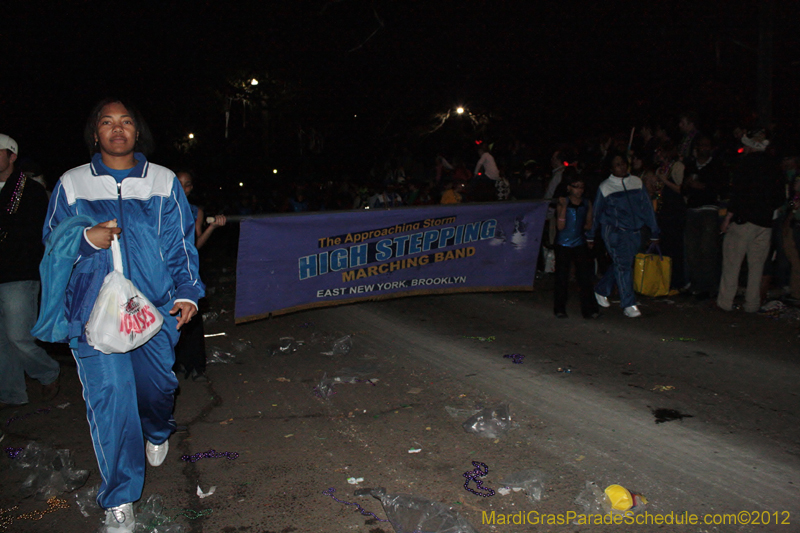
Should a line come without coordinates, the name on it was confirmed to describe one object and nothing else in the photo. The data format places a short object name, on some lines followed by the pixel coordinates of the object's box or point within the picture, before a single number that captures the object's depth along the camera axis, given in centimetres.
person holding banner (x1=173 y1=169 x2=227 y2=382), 576
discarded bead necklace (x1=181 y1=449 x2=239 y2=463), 420
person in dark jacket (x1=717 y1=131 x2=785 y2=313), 764
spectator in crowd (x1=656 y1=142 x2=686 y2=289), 934
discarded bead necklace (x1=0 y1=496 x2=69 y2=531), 353
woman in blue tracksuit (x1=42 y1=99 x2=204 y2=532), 326
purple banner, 644
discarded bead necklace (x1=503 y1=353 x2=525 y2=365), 612
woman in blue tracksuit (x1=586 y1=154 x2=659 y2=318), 792
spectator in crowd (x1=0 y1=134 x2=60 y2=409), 512
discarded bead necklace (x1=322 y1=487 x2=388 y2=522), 345
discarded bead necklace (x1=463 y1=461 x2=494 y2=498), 365
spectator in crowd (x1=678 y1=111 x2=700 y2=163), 997
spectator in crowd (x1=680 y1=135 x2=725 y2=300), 896
